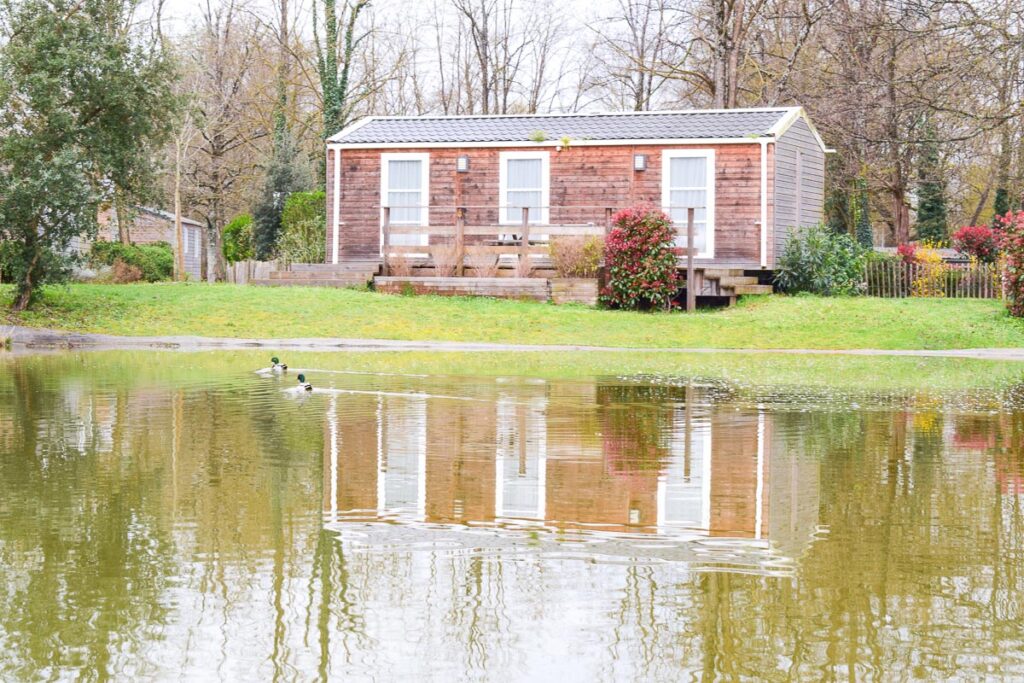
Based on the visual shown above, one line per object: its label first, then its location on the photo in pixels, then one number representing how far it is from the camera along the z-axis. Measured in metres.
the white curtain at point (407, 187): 36.81
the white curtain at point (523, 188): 36.03
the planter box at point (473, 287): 32.75
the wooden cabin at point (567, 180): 34.28
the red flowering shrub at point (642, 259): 31.42
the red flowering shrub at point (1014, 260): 29.03
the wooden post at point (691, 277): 31.98
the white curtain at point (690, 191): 34.69
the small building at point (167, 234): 60.94
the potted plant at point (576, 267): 32.47
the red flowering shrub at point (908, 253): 38.03
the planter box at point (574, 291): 32.41
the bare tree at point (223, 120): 55.94
